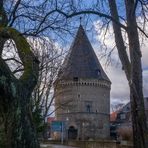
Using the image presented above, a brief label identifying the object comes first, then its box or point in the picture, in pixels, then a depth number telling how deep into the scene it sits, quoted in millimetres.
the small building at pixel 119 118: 39752
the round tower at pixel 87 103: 35024
